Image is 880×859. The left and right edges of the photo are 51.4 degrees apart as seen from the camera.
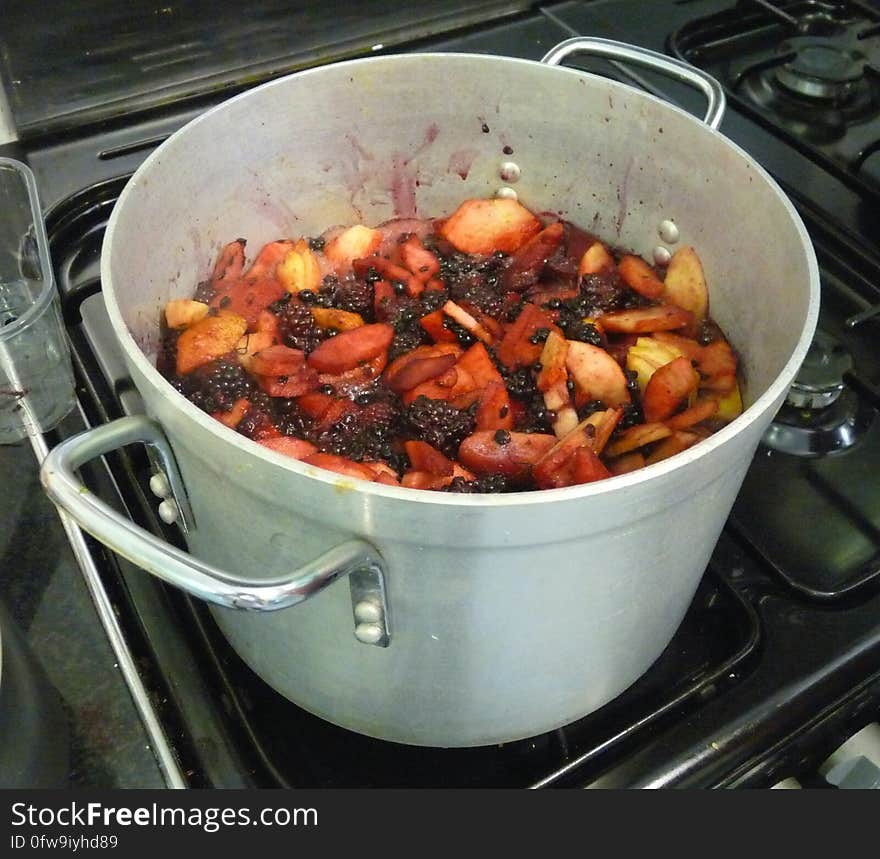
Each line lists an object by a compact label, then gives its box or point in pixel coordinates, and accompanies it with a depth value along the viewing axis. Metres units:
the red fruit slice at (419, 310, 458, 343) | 0.88
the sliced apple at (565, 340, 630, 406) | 0.83
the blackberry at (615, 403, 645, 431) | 0.81
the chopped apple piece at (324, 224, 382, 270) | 0.99
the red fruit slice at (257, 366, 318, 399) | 0.82
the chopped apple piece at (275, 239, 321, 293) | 0.94
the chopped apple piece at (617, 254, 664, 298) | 0.94
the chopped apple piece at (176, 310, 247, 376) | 0.83
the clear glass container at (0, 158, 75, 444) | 0.86
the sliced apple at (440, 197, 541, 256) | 1.00
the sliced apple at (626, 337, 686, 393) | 0.84
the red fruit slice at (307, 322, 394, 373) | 0.84
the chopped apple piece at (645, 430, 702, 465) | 0.75
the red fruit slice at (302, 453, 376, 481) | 0.65
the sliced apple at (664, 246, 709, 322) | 0.91
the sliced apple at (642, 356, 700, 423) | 0.80
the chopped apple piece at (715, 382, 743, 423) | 0.81
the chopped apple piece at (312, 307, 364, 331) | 0.89
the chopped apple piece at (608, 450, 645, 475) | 0.75
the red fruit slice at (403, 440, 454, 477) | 0.71
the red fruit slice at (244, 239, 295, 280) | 0.97
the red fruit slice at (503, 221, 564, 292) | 0.95
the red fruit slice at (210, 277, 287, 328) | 0.91
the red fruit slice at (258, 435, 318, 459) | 0.74
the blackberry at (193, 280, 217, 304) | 0.92
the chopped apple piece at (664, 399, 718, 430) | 0.79
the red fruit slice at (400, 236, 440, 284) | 0.95
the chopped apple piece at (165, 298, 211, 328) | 0.85
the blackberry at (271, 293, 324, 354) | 0.88
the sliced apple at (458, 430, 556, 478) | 0.73
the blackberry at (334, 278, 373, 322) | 0.92
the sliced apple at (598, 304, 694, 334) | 0.89
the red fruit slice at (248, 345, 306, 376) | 0.83
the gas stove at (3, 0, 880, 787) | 0.71
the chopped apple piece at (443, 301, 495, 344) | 0.88
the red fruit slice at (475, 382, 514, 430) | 0.78
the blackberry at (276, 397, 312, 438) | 0.80
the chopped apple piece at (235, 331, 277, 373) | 0.84
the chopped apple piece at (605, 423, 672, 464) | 0.76
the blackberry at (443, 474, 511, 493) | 0.69
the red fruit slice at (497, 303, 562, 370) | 0.86
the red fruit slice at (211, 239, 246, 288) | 0.94
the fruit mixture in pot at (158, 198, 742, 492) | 0.75
